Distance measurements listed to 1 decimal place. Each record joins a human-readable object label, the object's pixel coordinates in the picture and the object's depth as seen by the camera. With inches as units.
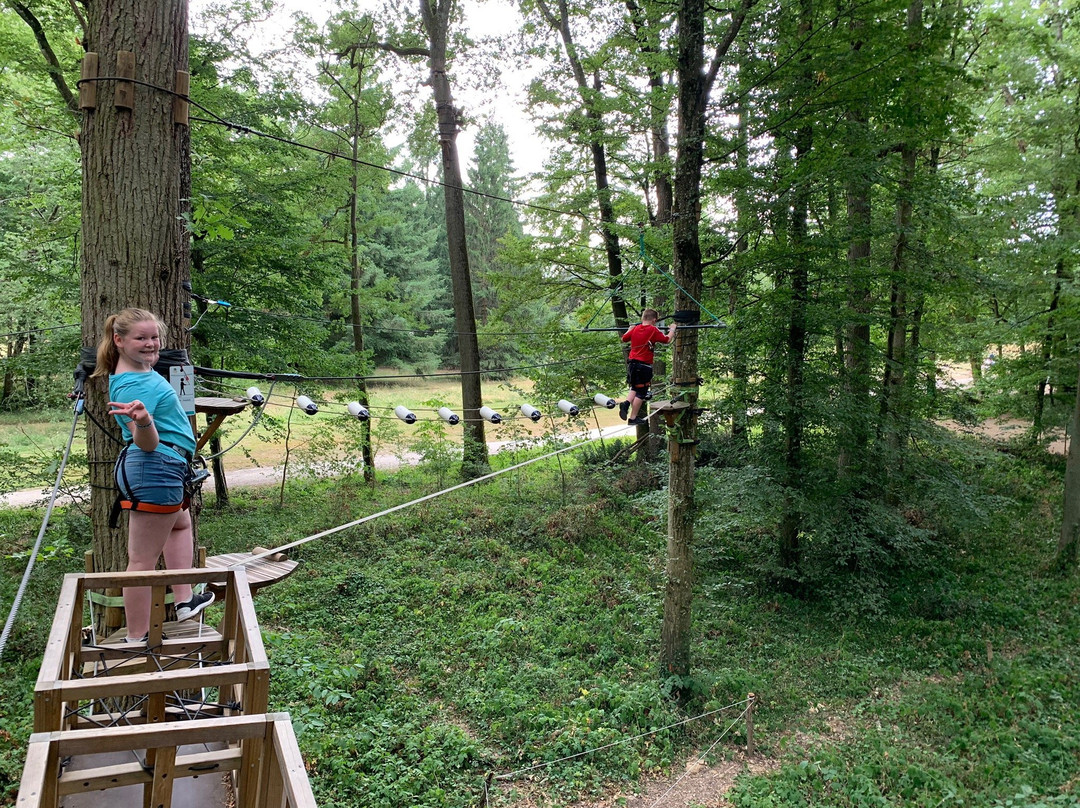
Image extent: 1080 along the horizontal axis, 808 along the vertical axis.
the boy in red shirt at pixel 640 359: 285.0
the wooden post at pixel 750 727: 242.1
